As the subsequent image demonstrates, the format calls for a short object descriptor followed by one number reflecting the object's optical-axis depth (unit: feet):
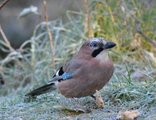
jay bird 27.43
